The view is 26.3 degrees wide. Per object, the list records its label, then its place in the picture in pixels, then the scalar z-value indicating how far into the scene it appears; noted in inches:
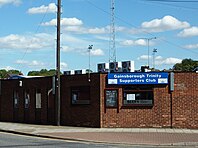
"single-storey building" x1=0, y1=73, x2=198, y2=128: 914.7
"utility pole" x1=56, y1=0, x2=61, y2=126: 1011.9
